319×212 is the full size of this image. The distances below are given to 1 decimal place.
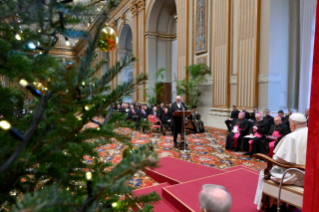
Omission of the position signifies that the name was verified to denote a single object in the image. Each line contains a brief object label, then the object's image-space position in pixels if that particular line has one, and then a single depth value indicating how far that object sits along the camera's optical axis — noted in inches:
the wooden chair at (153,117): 343.0
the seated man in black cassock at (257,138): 224.1
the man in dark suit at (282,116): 261.1
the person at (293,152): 98.3
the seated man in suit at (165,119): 366.3
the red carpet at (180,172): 151.1
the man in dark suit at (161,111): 378.0
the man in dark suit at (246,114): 312.2
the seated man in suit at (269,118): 248.7
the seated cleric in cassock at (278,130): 209.0
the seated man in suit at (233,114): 325.9
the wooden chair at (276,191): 92.7
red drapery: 54.9
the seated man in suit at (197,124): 354.0
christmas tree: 22.0
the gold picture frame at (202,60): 412.2
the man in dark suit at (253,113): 300.2
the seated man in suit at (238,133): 245.6
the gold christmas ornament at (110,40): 58.3
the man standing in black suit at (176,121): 260.5
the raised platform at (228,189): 107.7
